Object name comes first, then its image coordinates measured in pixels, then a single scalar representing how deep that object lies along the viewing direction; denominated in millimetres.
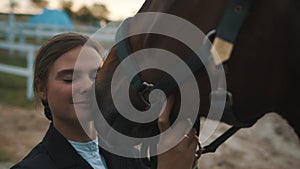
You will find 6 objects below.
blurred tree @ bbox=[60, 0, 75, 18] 36869
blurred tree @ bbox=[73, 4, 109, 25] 34175
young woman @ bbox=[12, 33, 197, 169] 1611
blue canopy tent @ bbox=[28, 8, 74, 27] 18906
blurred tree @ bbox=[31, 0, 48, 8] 34419
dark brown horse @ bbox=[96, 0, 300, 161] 1213
